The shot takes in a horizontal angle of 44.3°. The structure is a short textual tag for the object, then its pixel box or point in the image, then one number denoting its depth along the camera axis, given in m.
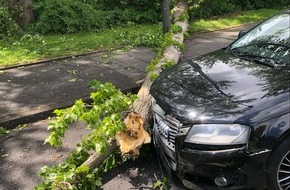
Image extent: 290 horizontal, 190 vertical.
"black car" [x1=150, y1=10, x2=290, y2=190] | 2.98
